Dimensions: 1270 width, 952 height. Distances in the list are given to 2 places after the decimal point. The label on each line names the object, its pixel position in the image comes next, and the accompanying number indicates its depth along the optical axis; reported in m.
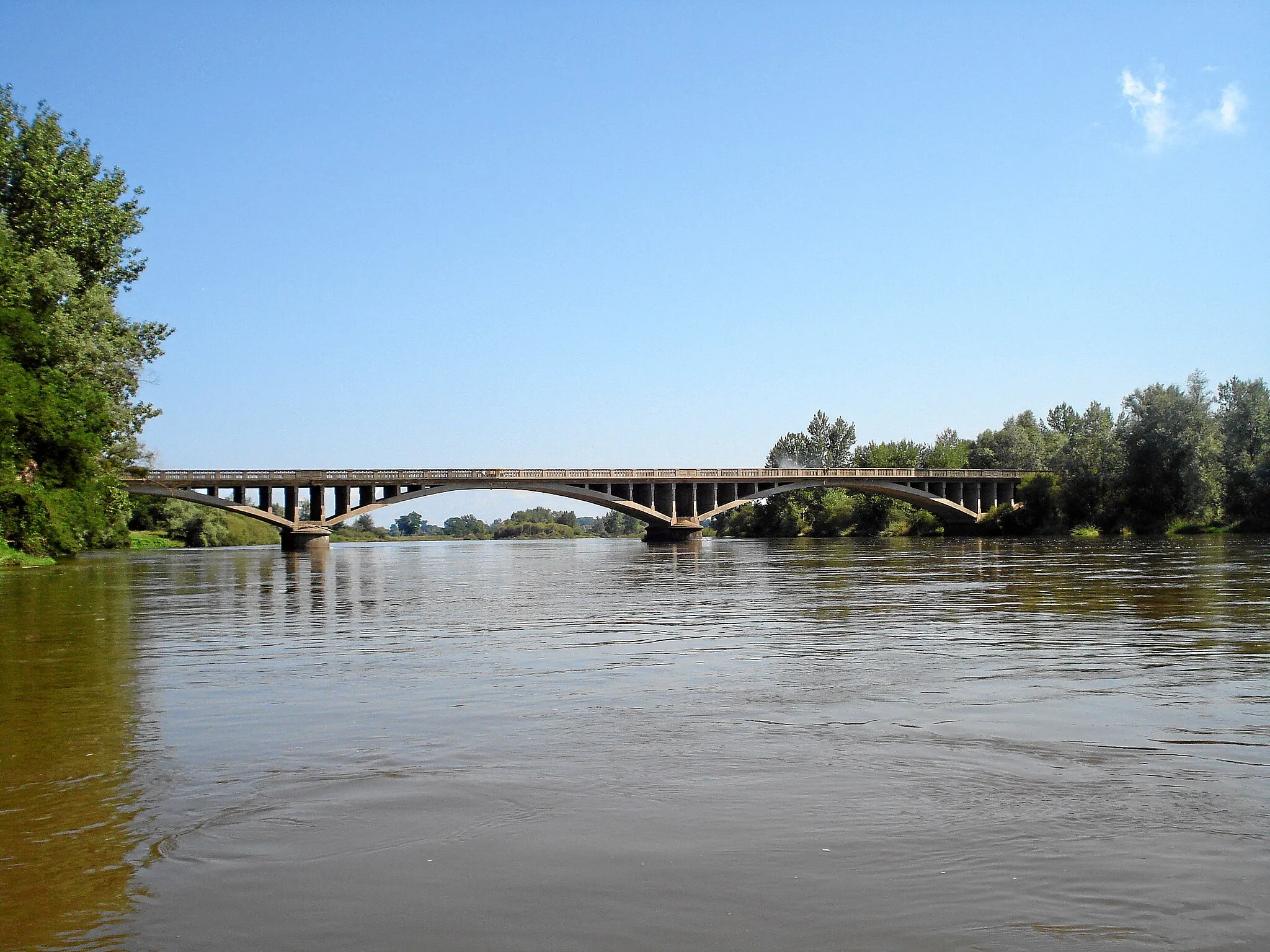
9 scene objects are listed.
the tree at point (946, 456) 132.12
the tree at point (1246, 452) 76.56
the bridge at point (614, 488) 82.25
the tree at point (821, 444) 159.00
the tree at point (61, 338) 40.09
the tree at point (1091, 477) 86.25
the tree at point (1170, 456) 77.31
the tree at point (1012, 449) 125.88
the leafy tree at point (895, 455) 139.12
